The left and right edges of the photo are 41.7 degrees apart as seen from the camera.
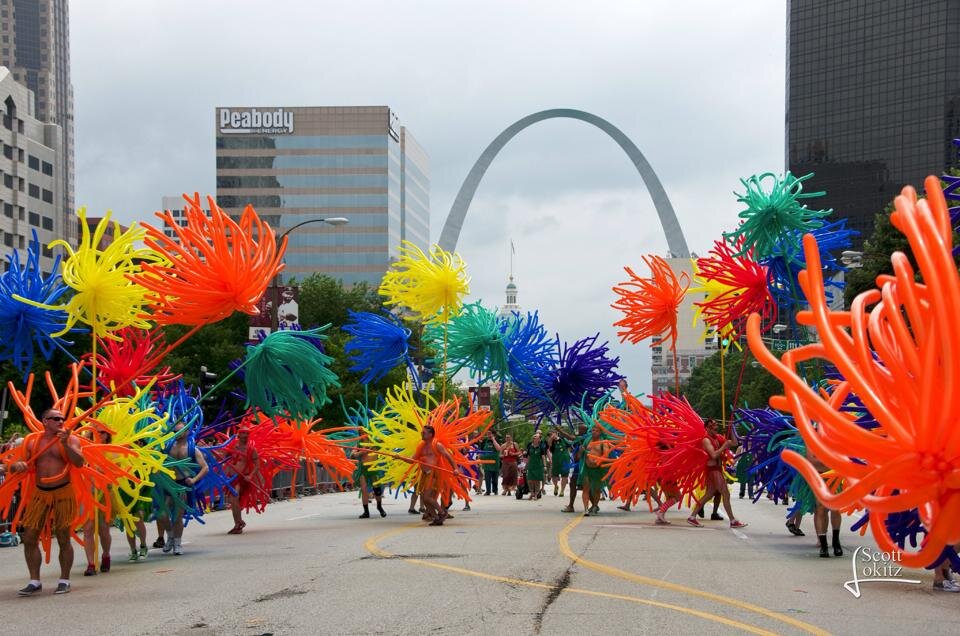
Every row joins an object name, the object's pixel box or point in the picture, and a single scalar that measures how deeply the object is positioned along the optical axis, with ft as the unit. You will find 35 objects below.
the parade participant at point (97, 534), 45.93
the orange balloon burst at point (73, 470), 40.47
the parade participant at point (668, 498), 68.90
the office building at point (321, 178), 449.89
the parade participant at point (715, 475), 67.26
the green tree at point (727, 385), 248.11
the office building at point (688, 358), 566.72
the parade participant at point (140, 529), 50.96
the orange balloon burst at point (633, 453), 70.23
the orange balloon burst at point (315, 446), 70.95
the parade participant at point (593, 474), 75.56
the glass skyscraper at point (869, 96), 466.70
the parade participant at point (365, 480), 78.18
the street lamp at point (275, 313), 102.17
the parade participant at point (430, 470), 69.41
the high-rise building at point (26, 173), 319.47
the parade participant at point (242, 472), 65.10
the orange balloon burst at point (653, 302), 80.84
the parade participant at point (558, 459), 109.39
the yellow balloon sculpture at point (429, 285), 80.64
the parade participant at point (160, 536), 56.90
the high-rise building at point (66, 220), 360.48
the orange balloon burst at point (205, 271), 50.11
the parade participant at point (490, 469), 117.60
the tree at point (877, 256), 144.77
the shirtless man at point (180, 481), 52.90
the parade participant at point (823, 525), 49.83
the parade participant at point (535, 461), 106.73
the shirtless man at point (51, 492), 40.01
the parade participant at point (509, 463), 114.52
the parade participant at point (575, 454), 82.58
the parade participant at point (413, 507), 82.13
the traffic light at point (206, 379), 92.53
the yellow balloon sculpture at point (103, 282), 50.80
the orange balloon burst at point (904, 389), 14.85
